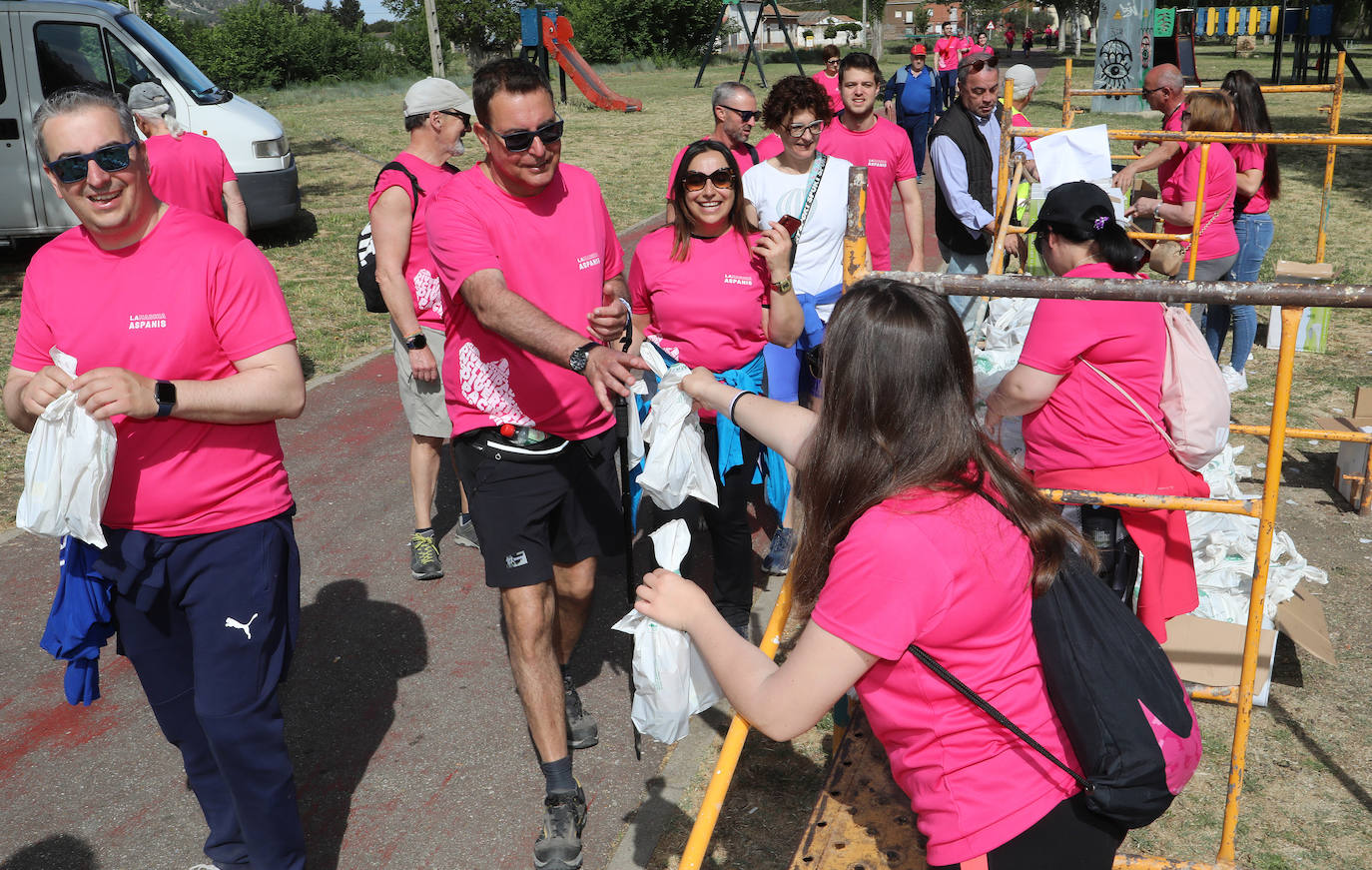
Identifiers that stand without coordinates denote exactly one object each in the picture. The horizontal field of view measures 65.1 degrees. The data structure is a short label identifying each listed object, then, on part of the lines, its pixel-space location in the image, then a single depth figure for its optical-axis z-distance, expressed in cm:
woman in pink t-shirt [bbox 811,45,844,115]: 1416
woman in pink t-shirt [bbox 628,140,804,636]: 407
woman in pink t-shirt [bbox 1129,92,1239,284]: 665
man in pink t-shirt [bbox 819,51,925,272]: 557
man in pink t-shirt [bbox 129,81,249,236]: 563
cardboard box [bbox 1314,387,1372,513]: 546
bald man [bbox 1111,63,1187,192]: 706
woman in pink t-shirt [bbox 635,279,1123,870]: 184
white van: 1035
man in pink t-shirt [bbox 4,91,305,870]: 270
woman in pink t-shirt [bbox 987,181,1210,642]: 329
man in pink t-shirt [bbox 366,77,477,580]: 475
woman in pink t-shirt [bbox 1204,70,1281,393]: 693
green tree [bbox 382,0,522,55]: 5547
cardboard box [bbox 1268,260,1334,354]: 784
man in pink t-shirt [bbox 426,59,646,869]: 329
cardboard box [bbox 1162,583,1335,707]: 384
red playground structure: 2506
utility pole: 3002
